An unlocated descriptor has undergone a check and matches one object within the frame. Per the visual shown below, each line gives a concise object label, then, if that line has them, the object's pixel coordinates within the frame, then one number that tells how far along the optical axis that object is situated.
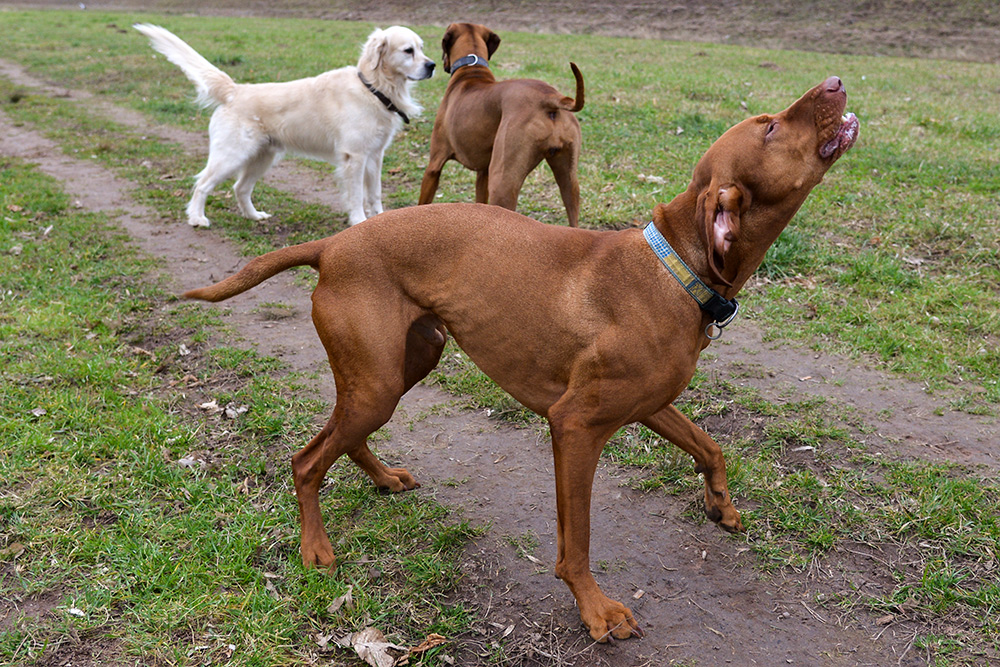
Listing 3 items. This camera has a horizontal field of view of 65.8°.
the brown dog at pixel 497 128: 5.17
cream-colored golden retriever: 6.73
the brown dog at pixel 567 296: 2.51
